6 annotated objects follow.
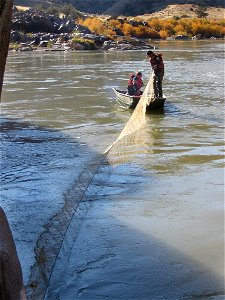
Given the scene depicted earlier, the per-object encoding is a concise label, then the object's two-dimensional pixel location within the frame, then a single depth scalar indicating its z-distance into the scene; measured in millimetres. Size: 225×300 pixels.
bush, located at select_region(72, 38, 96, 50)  50719
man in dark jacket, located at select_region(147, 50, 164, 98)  16053
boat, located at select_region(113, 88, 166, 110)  16141
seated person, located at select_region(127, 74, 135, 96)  17031
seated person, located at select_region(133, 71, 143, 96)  16812
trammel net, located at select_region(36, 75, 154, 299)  5984
